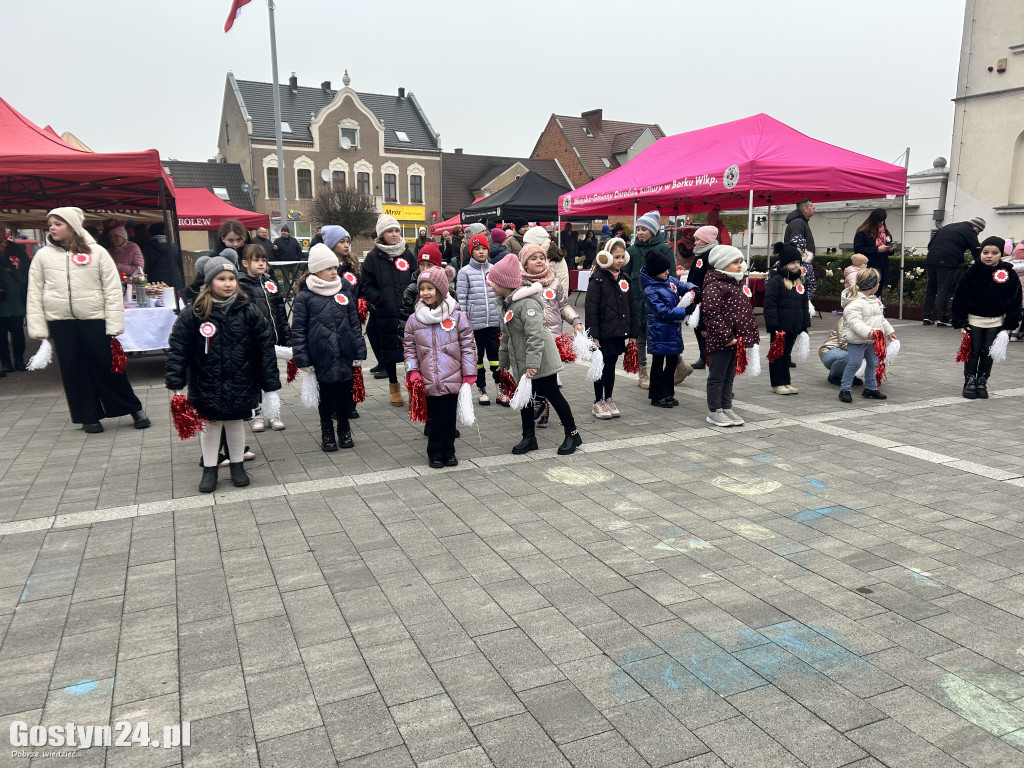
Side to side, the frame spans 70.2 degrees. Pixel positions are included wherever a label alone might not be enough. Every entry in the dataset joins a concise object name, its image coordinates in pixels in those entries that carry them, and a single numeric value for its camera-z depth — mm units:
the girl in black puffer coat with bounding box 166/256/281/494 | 4902
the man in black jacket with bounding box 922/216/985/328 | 12594
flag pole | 23094
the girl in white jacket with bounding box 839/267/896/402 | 7562
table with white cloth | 8766
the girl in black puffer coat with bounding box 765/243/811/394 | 8055
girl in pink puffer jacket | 5477
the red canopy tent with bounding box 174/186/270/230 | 18734
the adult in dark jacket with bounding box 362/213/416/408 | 7551
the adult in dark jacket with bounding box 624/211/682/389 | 8148
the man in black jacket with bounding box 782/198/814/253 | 10750
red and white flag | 16438
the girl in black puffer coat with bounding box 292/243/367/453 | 5840
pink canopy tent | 11336
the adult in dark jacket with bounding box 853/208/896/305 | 11961
